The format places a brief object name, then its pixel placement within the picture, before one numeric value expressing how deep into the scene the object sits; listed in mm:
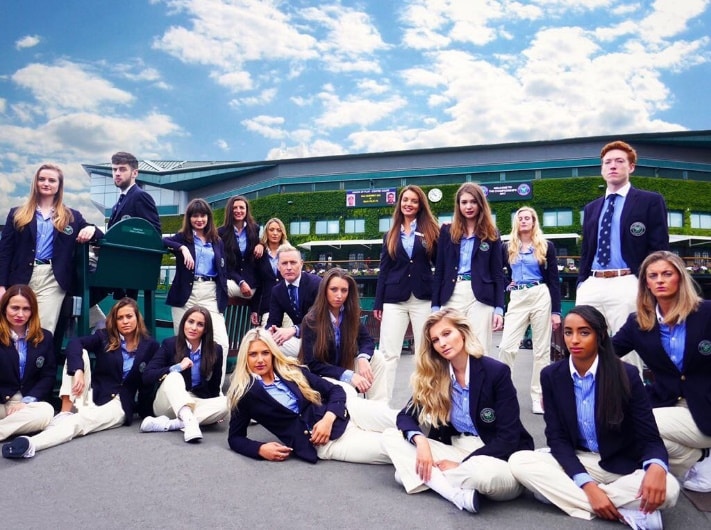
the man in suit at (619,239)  3955
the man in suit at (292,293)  5078
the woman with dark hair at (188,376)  4250
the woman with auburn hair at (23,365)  3973
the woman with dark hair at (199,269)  5410
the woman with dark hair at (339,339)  4320
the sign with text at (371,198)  37938
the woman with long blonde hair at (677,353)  3143
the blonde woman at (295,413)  3596
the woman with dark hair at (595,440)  2611
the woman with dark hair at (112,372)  4223
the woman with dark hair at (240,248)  6102
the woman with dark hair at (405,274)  4820
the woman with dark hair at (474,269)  4617
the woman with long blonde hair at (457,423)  2865
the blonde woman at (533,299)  5293
